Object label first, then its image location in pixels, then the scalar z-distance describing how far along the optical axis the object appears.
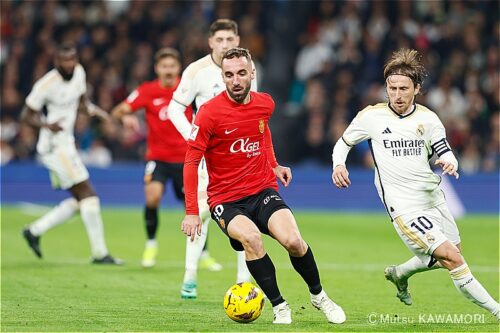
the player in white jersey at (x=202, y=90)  21.67
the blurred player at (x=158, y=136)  27.28
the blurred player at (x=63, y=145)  27.46
